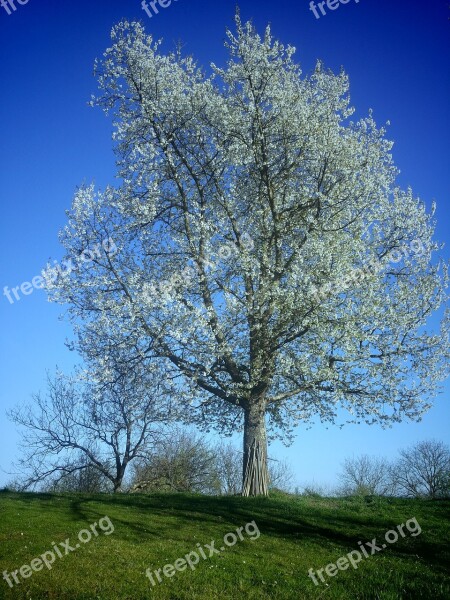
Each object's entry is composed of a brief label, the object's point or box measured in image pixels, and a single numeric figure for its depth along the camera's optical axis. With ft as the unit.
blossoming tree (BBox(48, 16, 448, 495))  70.64
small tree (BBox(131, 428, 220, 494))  128.36
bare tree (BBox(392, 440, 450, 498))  218.18
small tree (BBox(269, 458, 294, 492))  194.02
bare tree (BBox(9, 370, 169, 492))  121.70
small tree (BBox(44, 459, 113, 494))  133.39
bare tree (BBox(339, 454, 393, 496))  219.41
